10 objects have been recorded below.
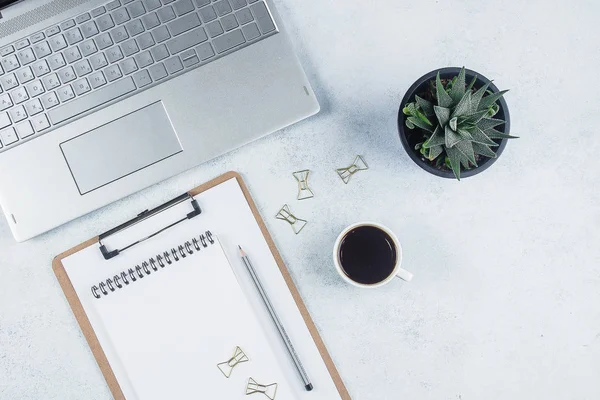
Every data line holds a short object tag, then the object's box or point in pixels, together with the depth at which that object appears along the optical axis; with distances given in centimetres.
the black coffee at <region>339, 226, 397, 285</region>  74
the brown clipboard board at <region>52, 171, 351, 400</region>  77
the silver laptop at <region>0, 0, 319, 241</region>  76
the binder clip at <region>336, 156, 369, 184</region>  80
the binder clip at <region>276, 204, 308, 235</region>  79
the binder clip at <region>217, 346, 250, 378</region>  77
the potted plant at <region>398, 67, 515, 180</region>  64
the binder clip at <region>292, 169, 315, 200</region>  80
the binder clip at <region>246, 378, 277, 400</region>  77
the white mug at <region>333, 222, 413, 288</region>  73
